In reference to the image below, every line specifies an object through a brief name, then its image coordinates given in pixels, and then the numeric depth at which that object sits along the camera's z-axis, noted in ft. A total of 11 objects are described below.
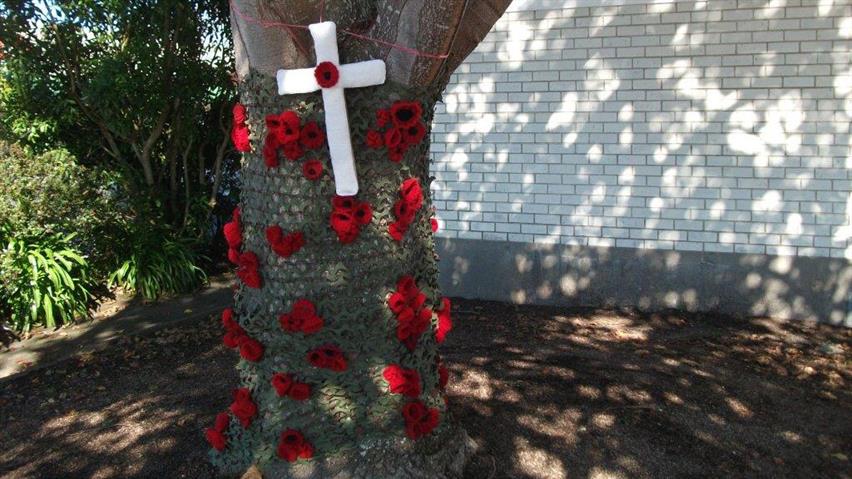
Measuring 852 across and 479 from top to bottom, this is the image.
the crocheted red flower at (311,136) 9.98
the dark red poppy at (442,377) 12.02
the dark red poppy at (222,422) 11.82
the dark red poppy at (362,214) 10.21
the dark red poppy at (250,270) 10.81
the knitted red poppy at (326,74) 9.63
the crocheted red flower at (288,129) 9.89
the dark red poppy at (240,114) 10.77
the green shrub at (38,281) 22.50
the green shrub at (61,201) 22.68
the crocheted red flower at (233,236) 11.34
